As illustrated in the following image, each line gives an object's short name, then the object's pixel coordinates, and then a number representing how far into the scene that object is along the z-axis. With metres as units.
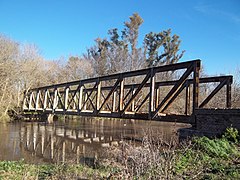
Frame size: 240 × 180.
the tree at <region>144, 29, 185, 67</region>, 35.25
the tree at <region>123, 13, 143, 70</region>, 33.94
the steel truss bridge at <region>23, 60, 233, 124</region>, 7.90
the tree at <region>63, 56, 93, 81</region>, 33.50
